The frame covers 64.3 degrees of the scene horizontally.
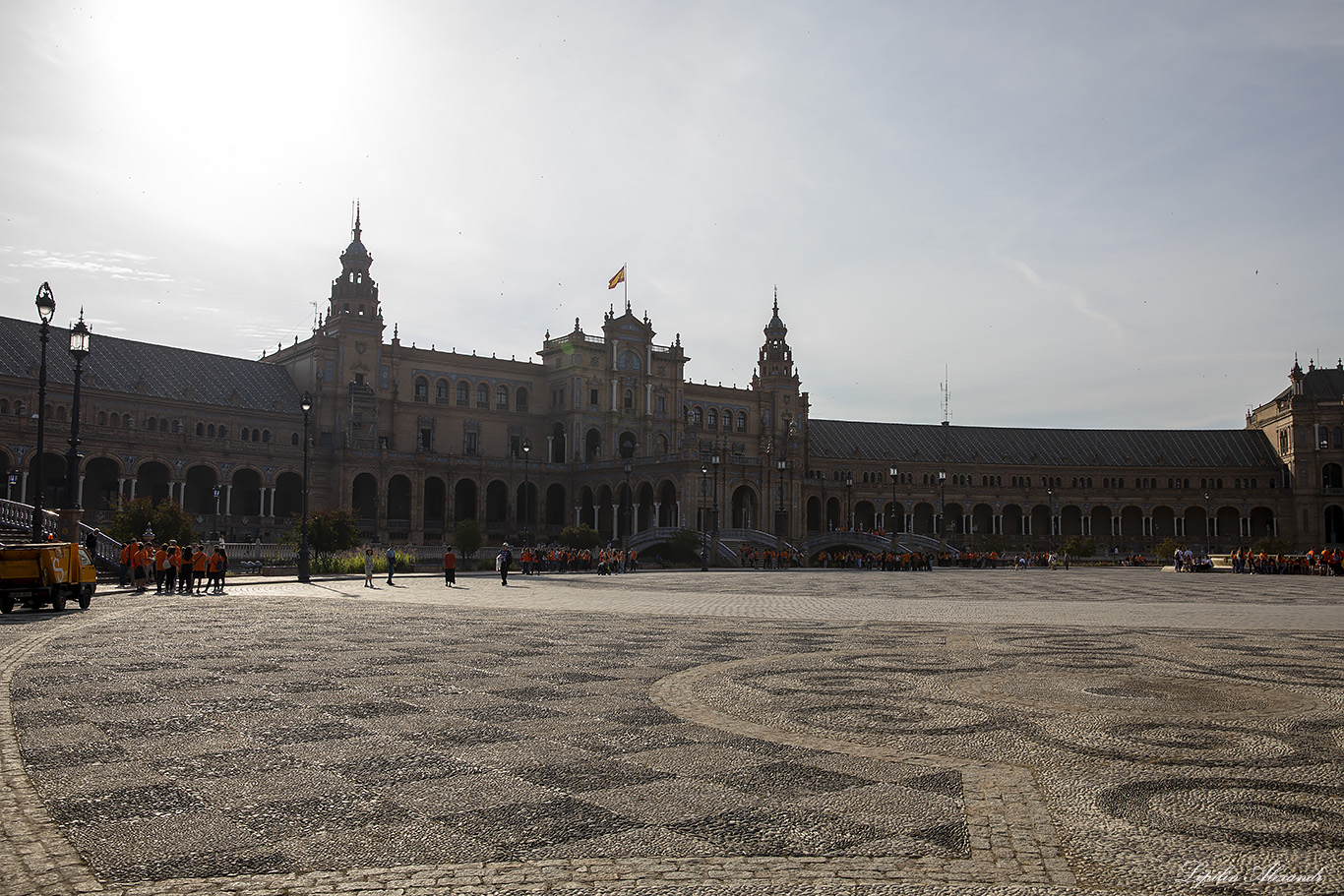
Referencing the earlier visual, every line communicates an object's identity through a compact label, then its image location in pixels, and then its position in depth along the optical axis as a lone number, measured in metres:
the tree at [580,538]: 69.69
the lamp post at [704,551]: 64.93
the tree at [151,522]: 50.09
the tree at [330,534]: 53.69
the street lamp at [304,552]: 40.59
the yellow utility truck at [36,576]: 24.06
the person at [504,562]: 42.31
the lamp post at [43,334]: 26.69
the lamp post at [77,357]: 28.23
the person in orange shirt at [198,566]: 34.56
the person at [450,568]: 40.19
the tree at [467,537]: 61.53
